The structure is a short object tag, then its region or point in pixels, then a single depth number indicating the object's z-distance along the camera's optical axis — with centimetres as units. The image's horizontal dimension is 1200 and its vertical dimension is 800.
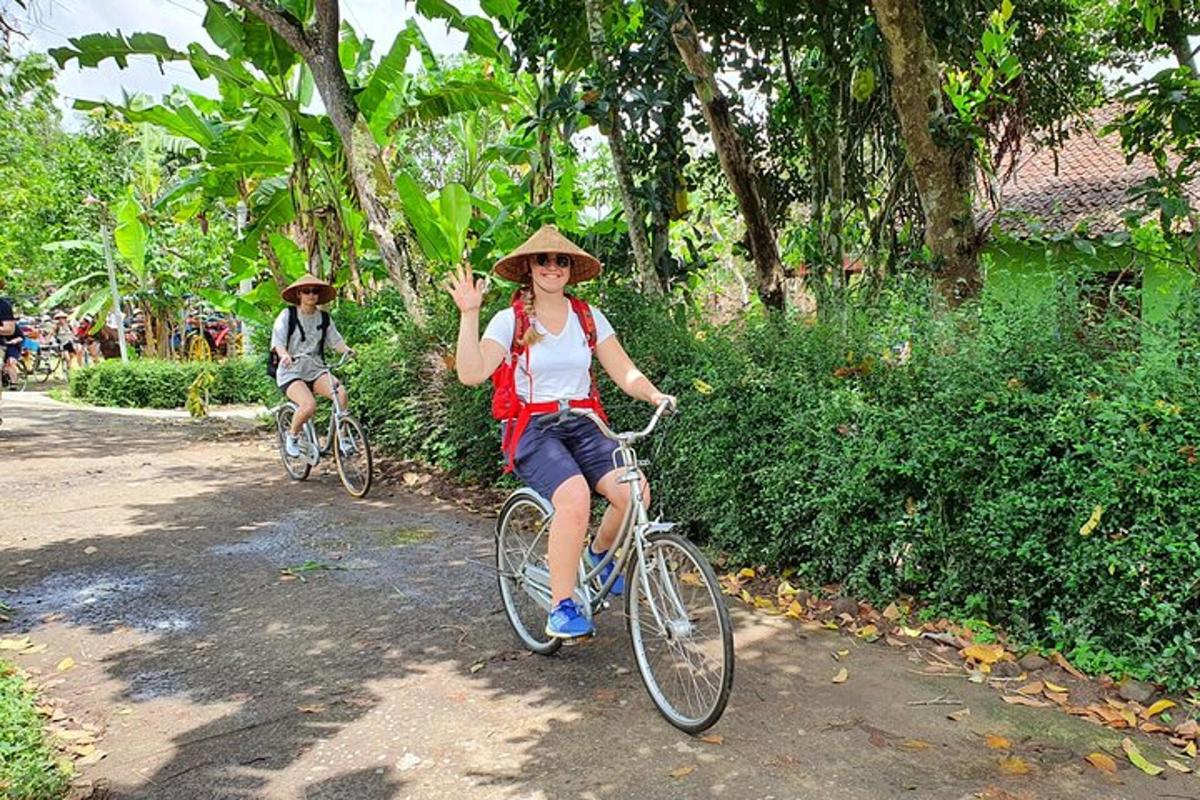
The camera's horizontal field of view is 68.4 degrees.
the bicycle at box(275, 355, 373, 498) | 758
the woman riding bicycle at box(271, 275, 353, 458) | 763
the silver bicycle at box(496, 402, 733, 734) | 317
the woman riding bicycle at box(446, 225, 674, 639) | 361
